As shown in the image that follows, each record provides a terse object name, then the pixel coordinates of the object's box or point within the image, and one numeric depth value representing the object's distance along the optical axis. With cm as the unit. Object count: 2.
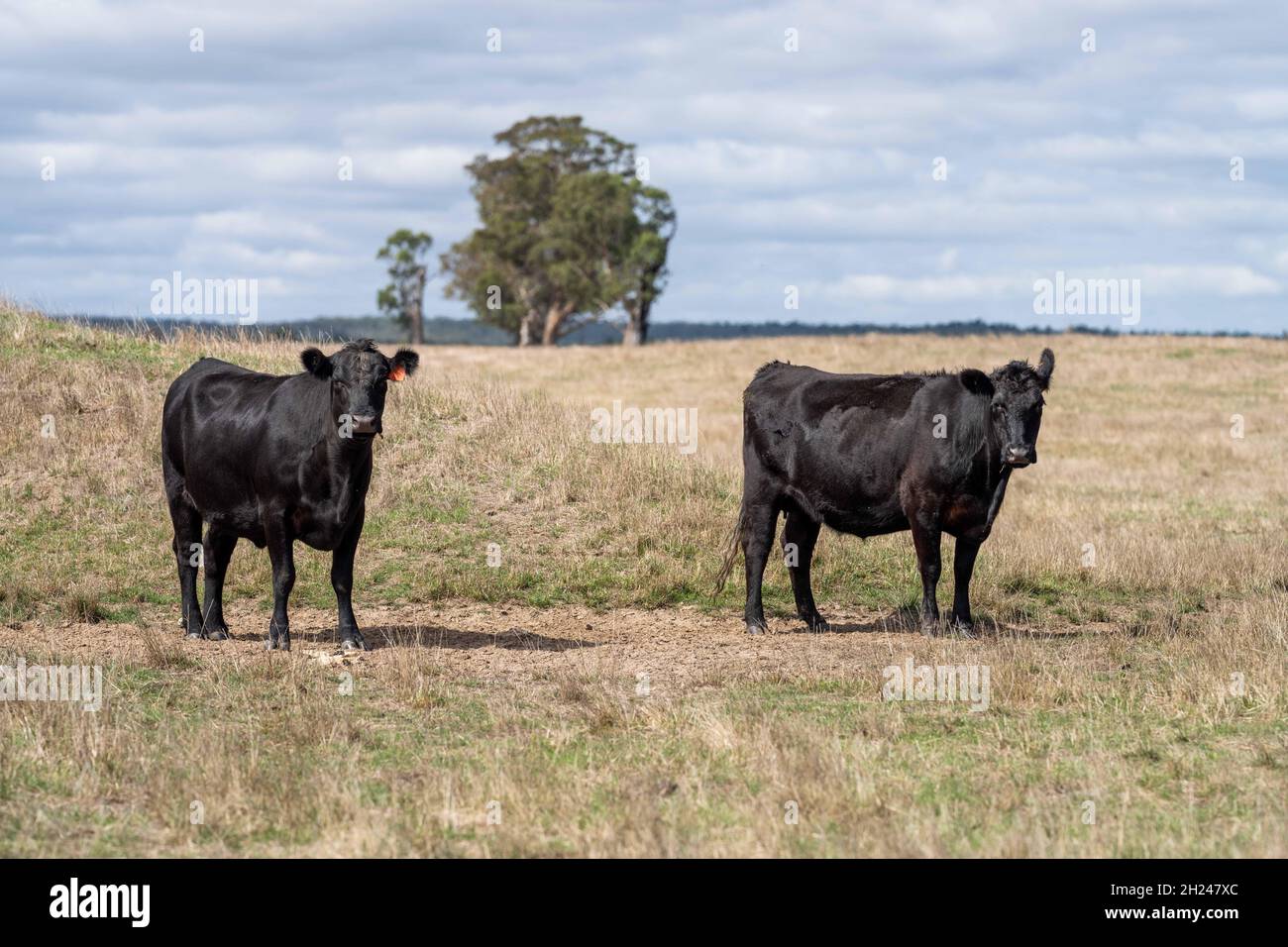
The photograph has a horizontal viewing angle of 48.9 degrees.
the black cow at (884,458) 1292
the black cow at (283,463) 1182
